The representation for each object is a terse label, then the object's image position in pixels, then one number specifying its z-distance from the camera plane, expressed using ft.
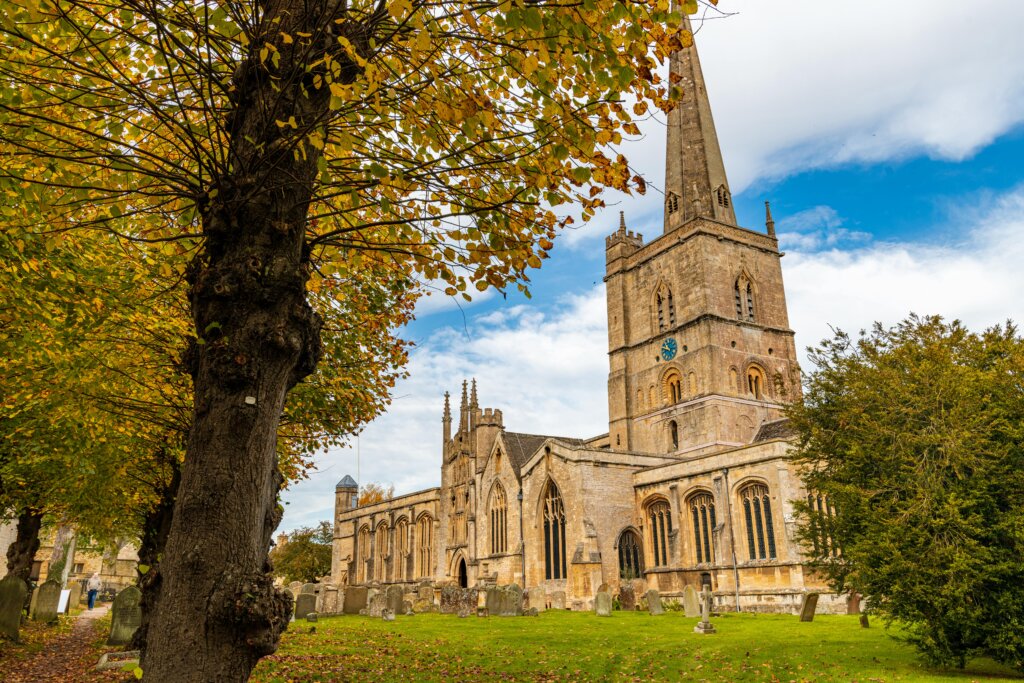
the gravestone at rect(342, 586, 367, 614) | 90.53
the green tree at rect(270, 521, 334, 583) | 200.95
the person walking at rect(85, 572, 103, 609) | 119.89
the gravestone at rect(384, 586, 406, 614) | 81.35
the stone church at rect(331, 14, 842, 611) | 94.68
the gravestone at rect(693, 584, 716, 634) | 55.67
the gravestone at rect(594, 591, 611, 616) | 80.38
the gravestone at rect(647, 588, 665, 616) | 82.02
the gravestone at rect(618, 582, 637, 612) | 93.25
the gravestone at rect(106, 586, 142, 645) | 50.78
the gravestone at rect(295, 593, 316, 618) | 76.43
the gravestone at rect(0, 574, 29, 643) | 49.01
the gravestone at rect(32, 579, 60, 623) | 73.56
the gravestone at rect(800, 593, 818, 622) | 64.90
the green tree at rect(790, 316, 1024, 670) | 32.12
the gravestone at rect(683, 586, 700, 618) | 75.31
